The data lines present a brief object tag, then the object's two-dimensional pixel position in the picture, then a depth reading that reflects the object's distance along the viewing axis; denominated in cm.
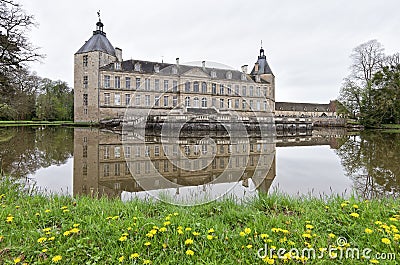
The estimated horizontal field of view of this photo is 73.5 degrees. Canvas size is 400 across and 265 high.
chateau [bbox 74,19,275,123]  3431
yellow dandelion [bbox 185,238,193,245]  220
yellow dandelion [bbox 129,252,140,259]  205
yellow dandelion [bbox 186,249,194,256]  207
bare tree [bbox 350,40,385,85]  3250
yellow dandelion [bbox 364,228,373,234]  228
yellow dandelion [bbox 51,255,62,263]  200
